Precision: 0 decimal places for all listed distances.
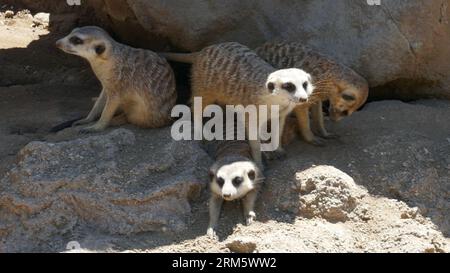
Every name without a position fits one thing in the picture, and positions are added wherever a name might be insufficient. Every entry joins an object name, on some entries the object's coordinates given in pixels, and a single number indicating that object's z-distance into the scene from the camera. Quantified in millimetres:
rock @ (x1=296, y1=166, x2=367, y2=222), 3412
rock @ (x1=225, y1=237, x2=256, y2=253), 3199
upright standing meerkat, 3994
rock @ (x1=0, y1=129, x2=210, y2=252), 3357
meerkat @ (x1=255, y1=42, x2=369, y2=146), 3922
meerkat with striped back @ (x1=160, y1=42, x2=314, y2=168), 3549
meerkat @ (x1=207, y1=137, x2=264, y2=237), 3365
